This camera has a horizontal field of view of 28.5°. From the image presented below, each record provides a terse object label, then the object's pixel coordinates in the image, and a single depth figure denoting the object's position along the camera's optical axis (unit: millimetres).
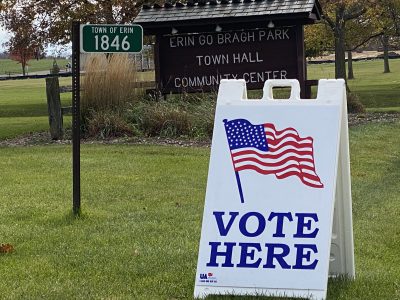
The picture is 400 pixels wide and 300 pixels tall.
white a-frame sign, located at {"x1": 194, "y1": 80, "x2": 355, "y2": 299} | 4715
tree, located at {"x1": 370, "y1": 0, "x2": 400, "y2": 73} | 31359
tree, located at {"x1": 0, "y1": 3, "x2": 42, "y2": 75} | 28484
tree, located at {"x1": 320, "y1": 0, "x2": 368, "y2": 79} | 31938
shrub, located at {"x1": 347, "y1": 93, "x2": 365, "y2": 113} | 22250
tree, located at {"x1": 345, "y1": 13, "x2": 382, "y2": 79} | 36406
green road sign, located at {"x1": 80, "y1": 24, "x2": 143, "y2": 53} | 7402
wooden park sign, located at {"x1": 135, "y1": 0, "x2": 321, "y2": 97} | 16000
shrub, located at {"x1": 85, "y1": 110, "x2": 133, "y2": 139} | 15594
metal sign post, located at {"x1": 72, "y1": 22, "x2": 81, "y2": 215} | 7652
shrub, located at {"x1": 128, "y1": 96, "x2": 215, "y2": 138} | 15328
